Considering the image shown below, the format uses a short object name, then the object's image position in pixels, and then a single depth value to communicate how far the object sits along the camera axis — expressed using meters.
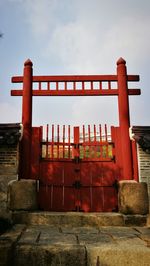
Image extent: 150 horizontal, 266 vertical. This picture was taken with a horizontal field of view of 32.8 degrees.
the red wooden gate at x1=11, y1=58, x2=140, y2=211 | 5.79
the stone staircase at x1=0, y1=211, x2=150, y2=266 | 3.23
